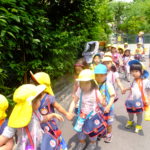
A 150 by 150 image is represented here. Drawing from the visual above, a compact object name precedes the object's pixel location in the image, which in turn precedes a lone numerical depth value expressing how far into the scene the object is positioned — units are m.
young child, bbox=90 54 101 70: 5.39
